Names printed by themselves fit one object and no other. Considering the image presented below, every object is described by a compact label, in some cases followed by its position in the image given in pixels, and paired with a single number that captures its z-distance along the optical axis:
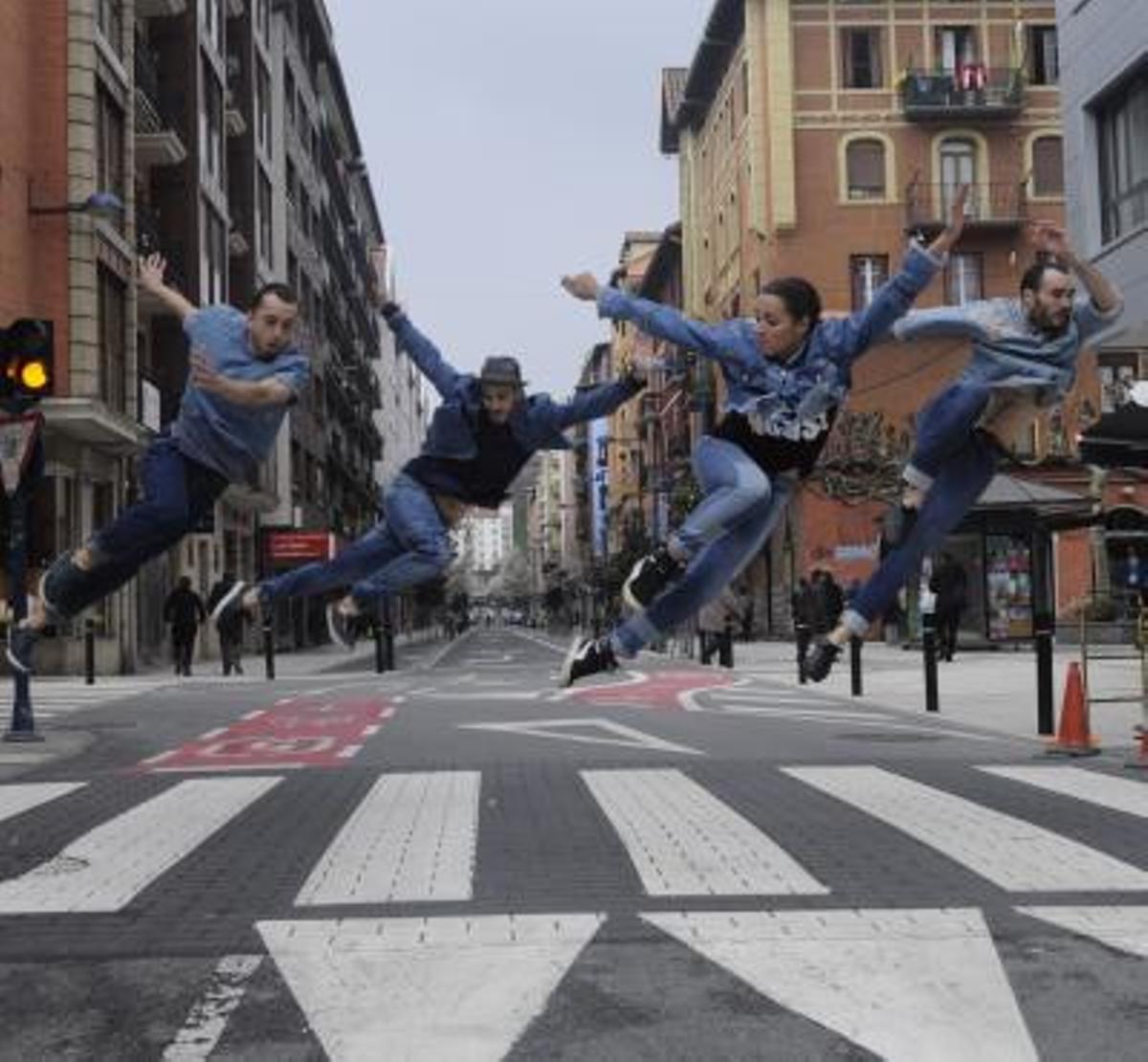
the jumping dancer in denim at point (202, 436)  8.02
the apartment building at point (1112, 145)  21.88
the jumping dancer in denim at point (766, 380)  8.00
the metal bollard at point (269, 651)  28.62
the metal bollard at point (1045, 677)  16.56
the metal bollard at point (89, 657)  28.38
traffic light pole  13.47
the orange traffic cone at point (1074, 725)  14.88
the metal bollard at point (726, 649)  33.41
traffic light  9.39
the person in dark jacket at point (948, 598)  28.91
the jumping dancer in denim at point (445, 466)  8.05
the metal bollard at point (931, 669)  20.31
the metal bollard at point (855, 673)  23.44
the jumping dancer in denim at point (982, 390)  8.21
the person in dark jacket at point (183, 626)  30.25
